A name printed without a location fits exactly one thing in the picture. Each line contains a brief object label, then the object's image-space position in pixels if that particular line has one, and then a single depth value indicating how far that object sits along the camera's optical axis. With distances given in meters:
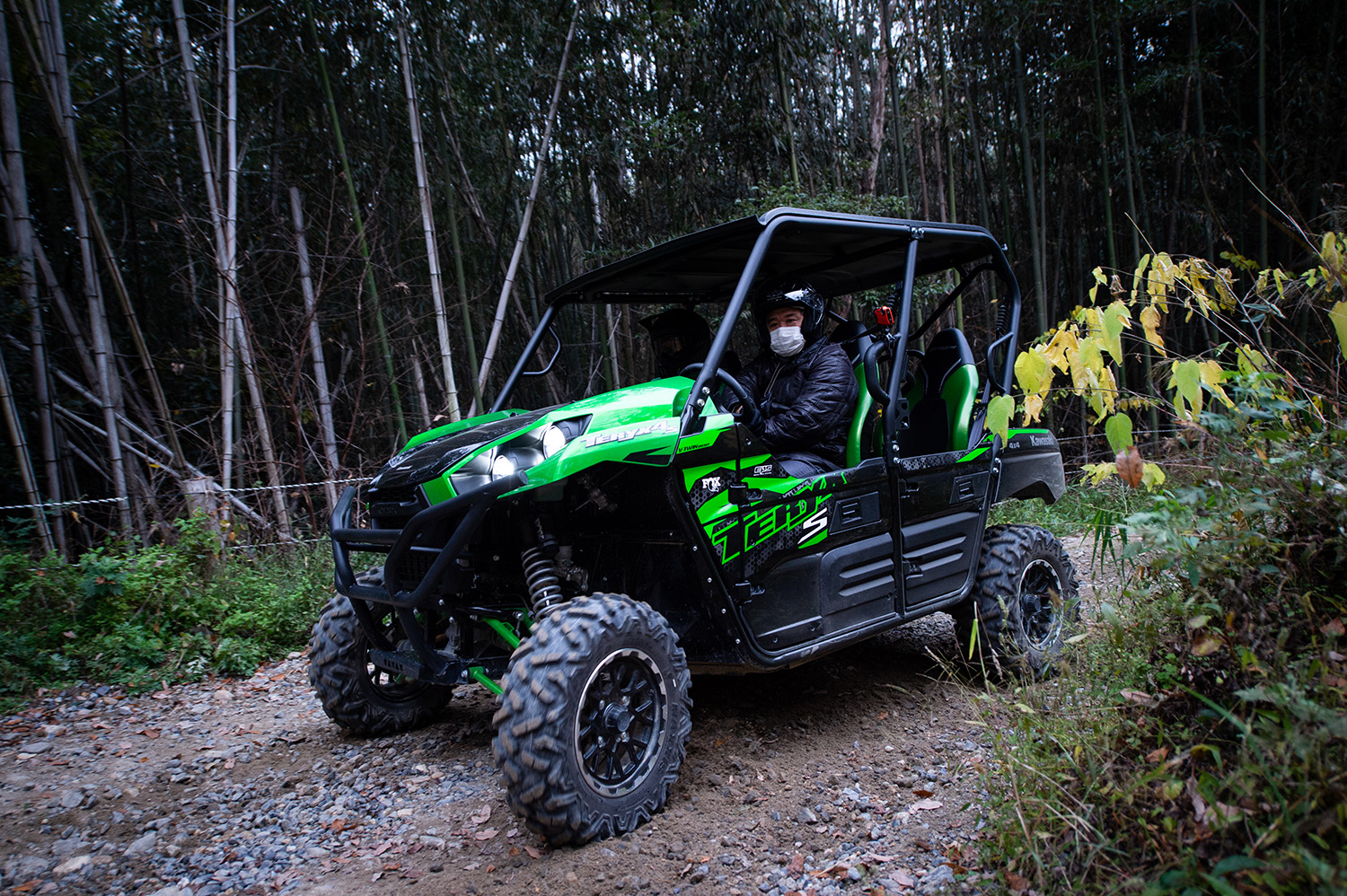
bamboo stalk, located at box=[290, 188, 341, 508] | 5.80
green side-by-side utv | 2.28
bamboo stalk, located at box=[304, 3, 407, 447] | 5.95
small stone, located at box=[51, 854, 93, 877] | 2.32
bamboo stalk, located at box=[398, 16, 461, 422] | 5.33
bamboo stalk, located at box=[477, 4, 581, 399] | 5.64
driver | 3.03
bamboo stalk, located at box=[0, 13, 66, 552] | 4.45
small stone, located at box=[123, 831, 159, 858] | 2.42
